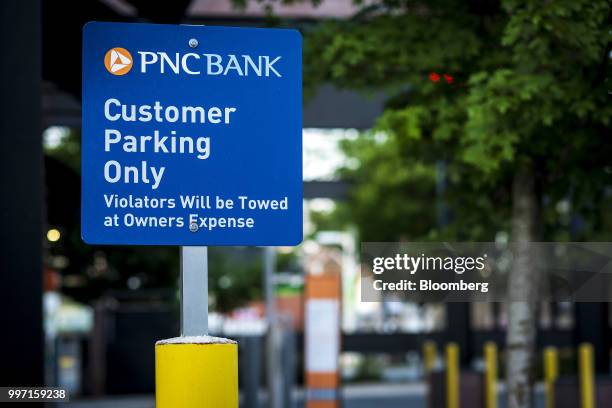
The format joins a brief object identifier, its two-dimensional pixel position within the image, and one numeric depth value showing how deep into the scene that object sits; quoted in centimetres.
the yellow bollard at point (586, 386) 1259
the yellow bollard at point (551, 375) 1266
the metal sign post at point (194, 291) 474
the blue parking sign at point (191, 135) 468
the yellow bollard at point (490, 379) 1452
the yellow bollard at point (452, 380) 1471
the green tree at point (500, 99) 821
